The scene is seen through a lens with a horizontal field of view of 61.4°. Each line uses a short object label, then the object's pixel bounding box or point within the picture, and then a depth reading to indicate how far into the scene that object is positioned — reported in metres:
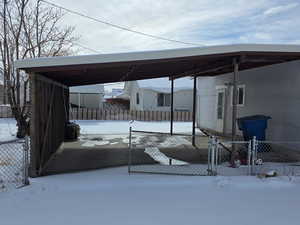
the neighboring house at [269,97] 7.20
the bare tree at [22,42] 10.01
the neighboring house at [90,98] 22.09
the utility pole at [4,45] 9.83
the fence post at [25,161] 4.79
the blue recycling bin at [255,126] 7.72
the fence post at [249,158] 5.56
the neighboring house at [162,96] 21.30
